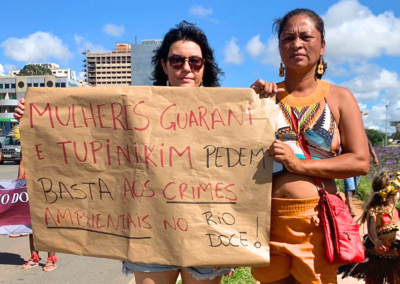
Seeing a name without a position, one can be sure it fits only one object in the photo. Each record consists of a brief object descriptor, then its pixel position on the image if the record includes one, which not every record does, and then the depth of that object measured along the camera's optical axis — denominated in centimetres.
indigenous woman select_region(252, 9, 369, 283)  210
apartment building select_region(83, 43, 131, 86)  16362
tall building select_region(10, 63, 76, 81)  16438
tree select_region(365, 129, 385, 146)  3334
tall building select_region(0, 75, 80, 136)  8908
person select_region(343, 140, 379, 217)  711
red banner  455
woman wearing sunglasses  220
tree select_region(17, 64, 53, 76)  10131
